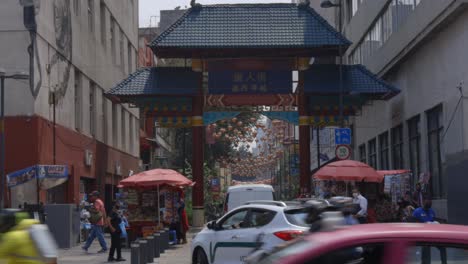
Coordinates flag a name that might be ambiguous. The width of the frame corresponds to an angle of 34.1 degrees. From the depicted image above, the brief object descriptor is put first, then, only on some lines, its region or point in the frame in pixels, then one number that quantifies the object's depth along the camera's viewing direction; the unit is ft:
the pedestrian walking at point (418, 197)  79.71
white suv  45.06
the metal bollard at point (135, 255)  56.85
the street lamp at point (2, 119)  78.28
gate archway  103.19
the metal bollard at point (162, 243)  74.16
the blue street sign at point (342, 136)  95.65
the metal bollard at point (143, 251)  58.24
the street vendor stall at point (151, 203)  90.94
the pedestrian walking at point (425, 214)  55.67
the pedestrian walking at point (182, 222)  89.20
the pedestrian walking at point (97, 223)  79.46
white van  79.51
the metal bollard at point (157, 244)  69.26
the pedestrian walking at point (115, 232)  68.85
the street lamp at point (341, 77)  100.21
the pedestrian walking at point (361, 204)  68.07
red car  17.01
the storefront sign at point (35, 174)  81.56
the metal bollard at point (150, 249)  63.72
